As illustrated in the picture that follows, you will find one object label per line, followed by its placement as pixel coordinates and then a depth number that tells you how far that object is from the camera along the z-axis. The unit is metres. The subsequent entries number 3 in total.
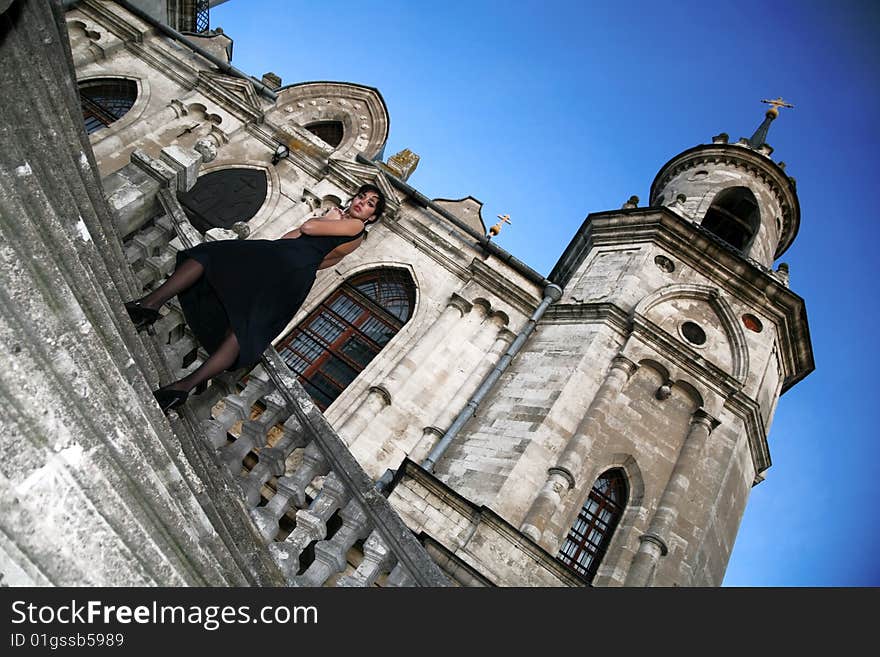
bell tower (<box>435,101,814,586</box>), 10.62
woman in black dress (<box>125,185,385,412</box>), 5.73
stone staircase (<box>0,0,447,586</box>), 3.65
